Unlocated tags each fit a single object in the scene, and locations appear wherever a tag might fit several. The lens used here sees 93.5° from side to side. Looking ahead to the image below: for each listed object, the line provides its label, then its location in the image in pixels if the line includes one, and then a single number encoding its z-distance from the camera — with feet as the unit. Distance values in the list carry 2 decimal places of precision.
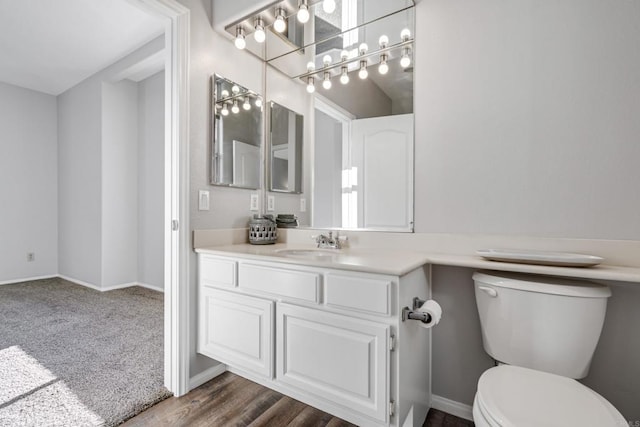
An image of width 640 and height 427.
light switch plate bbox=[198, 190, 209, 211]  5.63
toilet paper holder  3.79
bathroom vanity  3.67
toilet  2.66
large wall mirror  5.34
